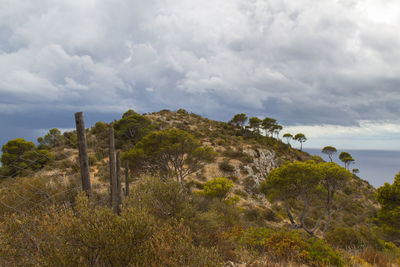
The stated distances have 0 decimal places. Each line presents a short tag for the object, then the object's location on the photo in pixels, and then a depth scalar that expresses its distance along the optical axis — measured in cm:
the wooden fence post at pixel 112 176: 693
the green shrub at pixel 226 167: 2805
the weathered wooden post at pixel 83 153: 557
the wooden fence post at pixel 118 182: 743
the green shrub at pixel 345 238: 1356
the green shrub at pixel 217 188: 1720
